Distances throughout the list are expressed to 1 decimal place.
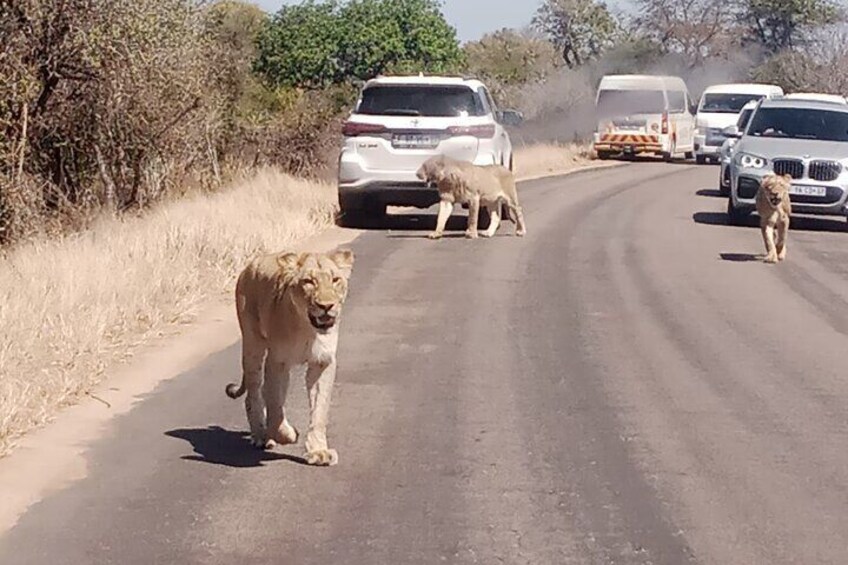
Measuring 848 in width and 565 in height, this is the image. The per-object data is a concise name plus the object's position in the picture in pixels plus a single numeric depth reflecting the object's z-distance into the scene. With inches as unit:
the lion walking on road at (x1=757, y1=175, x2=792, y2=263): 633.6
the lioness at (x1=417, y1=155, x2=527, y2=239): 683.4
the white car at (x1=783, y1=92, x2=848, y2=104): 887.1
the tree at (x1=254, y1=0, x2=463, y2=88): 1759.4
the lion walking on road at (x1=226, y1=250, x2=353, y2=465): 271.6
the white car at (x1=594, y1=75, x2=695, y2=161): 1462.8
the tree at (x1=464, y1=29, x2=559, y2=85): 2415.1
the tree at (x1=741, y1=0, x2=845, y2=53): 2598.4
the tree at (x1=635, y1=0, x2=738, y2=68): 2682.1
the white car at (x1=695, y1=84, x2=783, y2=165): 1440.7
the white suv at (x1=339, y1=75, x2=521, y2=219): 719.7
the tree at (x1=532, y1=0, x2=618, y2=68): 2677.2
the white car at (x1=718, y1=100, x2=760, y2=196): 877.1
